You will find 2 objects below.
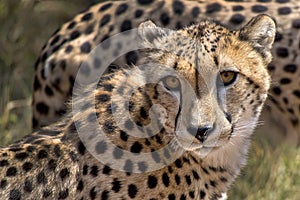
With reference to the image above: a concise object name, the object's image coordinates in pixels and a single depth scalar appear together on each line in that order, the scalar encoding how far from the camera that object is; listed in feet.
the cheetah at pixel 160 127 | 29.45
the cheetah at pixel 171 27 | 40.16
